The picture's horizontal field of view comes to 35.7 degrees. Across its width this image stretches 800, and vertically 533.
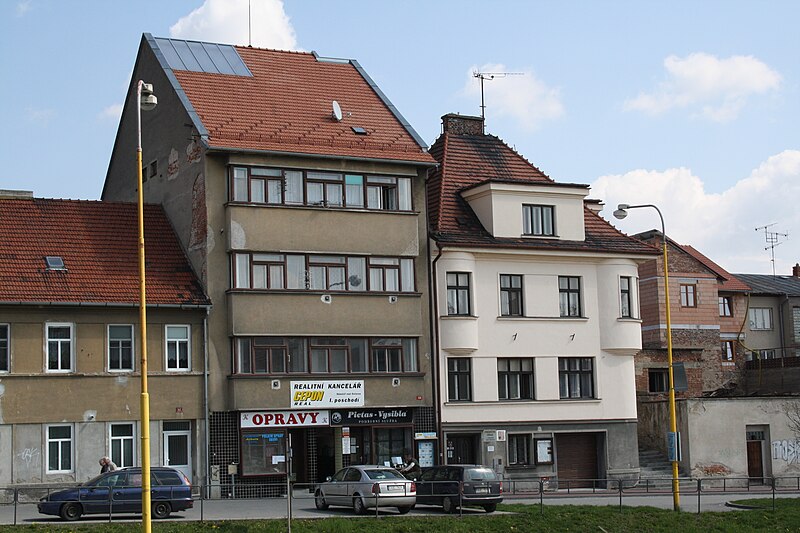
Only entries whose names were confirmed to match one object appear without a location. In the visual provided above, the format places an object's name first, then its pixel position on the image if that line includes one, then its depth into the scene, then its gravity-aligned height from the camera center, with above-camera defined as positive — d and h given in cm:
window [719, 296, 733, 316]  7744 +542
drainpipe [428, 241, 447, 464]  4697 +212
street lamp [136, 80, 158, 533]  2538 +166
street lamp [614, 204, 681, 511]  3856 -133
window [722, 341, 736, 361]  7681 +264
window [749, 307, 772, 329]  8056 +482
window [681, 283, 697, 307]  7238 +580
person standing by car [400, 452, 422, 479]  4288 -230
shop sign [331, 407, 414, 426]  4481 -44
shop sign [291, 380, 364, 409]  4397 +42
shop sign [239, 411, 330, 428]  4319 -41
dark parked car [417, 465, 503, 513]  3650 -257
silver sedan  3575 -246
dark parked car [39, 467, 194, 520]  3309 -225
